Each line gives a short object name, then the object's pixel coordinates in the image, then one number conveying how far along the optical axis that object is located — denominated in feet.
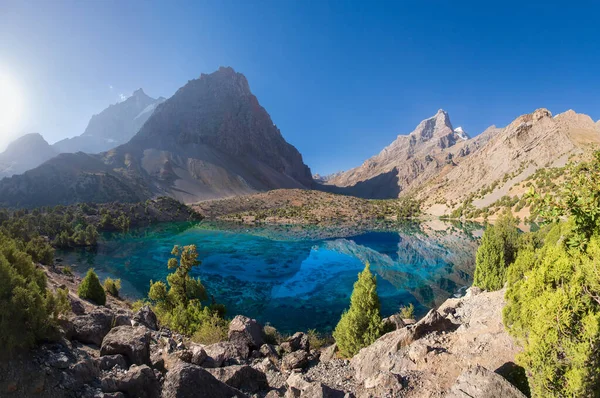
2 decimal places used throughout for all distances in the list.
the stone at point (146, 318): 48.01
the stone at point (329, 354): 46.97
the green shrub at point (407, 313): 69.26
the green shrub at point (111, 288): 82.11
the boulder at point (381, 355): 30.63
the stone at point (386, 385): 22.67
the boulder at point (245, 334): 46.11
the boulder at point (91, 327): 32.27
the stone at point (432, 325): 34.99
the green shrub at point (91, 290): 59.00
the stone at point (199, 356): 32.81
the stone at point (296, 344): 50.30
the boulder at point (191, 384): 21.57
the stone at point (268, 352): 45.31
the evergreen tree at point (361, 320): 43.57
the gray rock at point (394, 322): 47.55
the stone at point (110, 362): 24.71
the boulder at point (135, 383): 21.75
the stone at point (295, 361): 42.14
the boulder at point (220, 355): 34.17
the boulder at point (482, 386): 17.60
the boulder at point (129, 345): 27.61
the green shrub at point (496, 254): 63.21
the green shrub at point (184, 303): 56.39
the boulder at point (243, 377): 27.58
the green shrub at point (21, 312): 20.76
